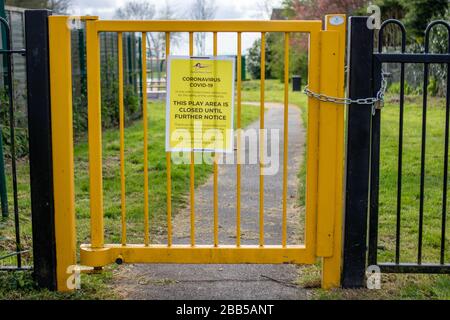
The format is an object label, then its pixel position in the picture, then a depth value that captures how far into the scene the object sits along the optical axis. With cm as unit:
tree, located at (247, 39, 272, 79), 3844
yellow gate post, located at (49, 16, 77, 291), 427
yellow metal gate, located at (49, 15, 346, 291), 425
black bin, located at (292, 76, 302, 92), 2789
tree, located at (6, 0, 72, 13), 2619
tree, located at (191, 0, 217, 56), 3456
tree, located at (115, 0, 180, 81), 3177
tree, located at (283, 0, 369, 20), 2606
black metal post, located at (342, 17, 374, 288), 424
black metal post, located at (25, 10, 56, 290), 425
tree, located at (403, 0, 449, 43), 2205
